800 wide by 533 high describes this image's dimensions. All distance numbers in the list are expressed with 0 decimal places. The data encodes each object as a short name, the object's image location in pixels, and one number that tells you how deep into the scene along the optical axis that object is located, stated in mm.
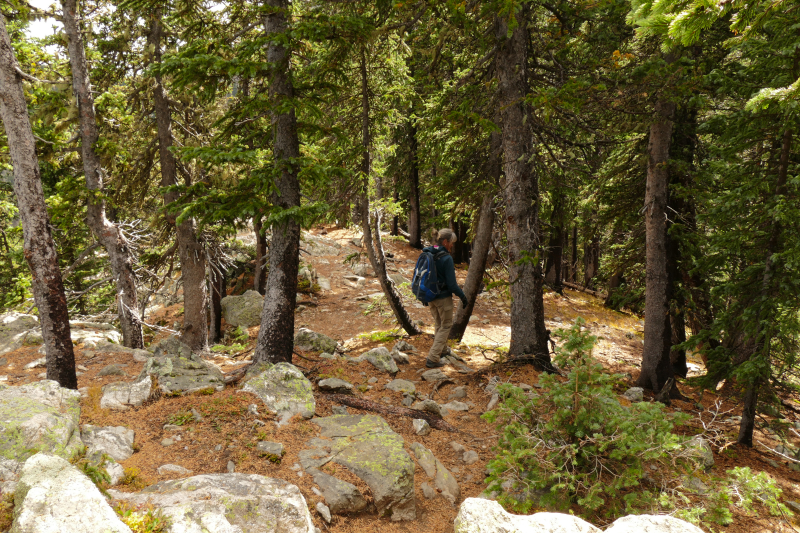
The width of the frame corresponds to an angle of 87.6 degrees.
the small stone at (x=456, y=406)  7504
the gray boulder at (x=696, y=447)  4223
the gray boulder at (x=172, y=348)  8408
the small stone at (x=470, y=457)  5934
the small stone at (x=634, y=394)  8734
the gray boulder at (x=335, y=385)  7578
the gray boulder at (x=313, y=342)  10562
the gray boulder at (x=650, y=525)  3414
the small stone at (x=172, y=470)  4551
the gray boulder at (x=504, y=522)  3508
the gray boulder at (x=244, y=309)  16844
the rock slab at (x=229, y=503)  3445
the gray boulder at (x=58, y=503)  2791
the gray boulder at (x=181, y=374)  6806
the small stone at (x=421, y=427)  6516
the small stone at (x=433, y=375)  8719
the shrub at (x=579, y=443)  4207
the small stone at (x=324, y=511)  4273
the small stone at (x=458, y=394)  7934
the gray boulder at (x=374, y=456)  4699
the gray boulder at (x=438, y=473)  5176
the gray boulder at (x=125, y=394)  6074
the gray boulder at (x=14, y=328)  10275
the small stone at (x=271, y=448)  5090
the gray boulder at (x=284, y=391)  6242
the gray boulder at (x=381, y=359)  9180
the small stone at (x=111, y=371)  7938
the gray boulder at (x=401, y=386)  8188
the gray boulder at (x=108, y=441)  4676
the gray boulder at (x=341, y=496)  4469
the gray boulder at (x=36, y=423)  3920
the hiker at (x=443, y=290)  8430
